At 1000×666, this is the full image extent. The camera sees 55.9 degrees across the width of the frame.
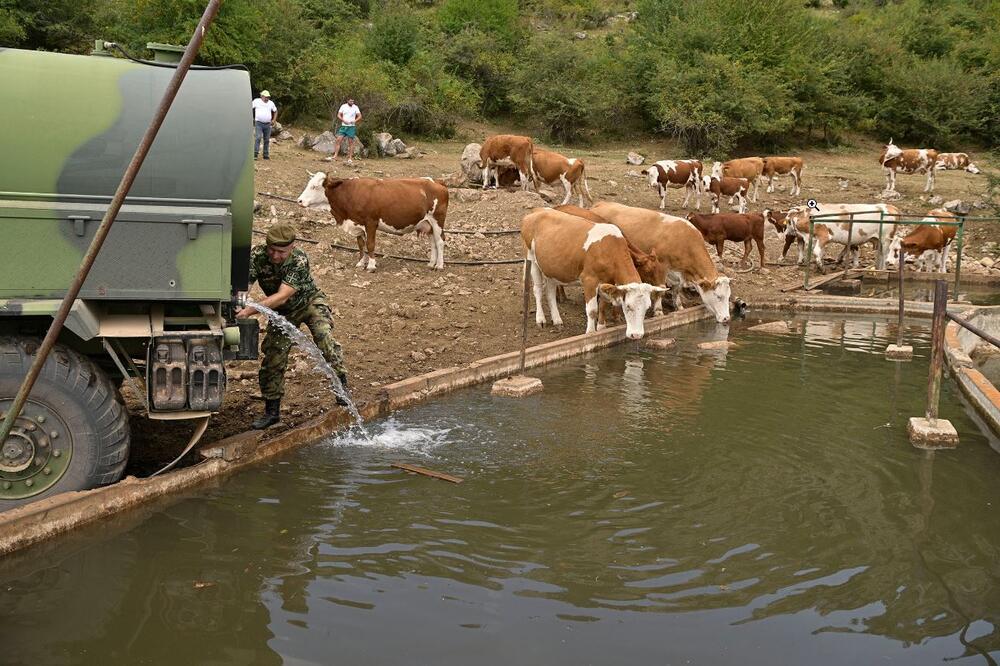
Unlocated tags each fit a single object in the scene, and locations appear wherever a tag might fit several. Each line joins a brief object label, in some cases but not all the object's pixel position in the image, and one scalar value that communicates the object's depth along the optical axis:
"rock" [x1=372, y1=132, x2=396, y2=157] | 25.92
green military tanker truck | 5.66
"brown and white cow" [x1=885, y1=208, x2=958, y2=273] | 19.70
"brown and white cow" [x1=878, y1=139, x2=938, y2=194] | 28.42
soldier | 7.48
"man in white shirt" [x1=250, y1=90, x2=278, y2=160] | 20.75
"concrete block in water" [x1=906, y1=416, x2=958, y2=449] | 8.32
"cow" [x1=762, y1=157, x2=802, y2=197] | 27.78
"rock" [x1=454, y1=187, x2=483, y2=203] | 20.58
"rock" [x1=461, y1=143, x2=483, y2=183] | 22.78
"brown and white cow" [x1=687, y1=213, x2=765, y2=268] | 18.20
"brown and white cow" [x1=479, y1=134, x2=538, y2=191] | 21.75
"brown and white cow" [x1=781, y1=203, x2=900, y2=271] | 19.78
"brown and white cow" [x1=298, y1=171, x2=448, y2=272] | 15.03
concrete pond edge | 5.48
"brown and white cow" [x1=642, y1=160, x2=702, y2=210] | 24.34
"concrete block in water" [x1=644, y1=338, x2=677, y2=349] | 12.64
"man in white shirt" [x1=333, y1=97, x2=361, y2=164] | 22.41
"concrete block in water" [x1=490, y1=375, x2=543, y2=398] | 9.51
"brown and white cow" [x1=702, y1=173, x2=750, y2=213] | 24.20
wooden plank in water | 6.91
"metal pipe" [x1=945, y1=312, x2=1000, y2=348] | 5.70
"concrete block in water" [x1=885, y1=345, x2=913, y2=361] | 12.16
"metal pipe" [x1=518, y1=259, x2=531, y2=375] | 9.69
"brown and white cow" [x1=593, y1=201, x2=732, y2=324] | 14.63
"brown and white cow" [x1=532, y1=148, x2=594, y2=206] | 21.86
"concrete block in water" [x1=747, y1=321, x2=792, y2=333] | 14.31
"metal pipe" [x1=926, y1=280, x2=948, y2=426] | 7.99
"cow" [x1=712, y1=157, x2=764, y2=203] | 26.45
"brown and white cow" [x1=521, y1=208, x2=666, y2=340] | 12.31
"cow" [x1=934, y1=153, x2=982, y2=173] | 33.00
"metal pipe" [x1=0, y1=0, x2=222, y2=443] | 4.34
